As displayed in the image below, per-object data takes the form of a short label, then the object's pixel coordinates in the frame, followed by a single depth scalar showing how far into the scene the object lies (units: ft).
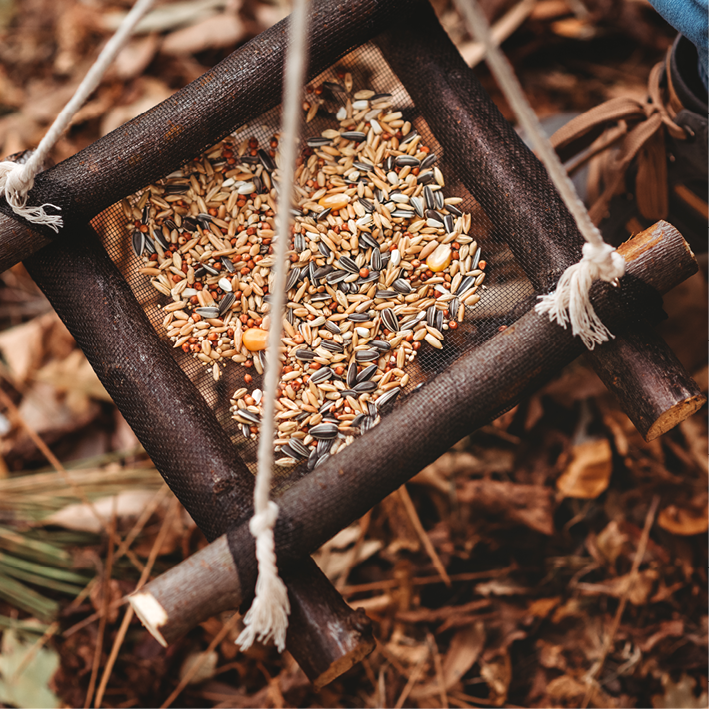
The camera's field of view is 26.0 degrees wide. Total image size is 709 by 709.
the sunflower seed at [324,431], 1.91
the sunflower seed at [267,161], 1.98
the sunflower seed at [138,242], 1.96
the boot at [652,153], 2.01
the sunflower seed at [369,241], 1.96
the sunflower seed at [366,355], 1.93
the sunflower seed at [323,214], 1.97
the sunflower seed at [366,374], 1.93
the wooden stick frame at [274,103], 1.86
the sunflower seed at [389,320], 1.94
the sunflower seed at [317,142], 1.99
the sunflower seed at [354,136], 1.99
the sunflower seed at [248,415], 1.92
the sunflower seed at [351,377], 1.93
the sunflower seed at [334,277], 1.95
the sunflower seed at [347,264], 1.96
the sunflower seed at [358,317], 1.94
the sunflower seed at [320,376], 1.93
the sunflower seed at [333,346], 1.94
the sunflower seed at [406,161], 1.98
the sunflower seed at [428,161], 1.98
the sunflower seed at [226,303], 1.95
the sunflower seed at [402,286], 1.95
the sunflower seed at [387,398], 1.92
